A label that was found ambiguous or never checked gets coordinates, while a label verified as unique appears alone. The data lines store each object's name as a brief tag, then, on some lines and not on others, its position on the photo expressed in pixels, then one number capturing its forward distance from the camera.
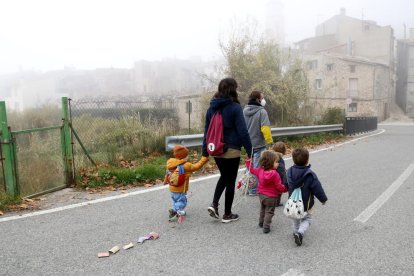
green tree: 18.52
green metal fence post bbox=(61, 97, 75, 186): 6.43
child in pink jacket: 4.37
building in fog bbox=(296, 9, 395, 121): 47.41
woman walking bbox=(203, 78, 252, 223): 4.64
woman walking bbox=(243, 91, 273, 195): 5.87
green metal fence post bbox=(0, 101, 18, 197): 5.46
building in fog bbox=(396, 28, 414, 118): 55.41
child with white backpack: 4.01
